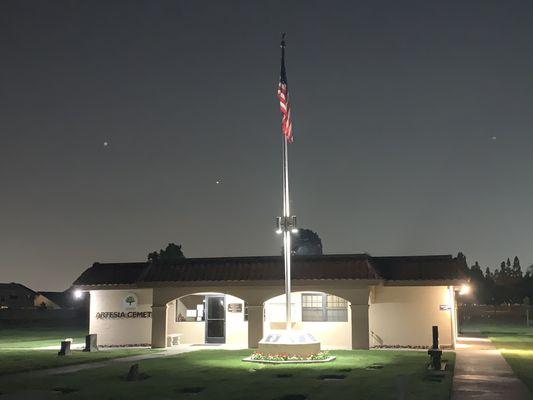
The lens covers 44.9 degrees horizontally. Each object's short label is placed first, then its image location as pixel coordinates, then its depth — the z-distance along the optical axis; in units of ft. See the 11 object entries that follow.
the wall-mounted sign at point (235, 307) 94.02
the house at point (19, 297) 292.61
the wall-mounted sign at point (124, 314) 94.12
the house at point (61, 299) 328.08
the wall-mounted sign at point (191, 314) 97.09
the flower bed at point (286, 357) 64.08
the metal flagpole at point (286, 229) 66.07
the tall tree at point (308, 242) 295.15
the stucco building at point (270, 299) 83.92
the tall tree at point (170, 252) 229.66
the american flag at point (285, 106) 66.80
